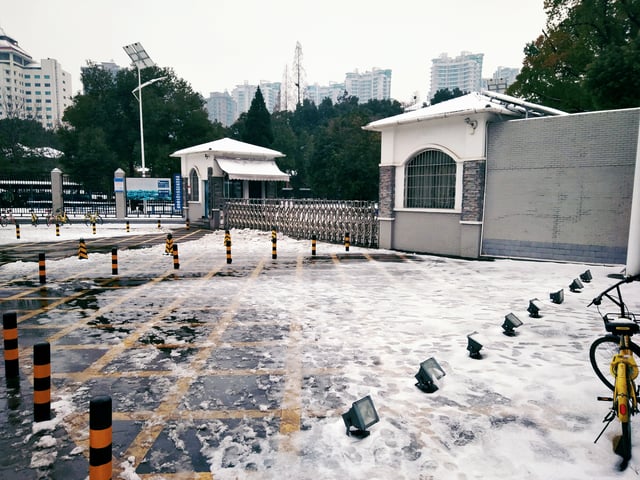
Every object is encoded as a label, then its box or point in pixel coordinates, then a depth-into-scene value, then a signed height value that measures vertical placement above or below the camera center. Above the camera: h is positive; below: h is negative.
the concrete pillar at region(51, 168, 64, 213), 31.41 +0.33
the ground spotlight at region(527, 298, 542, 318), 7.95 -1.90
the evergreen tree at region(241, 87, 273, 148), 48.66 +7.98
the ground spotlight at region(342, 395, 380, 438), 4.11 -2.01
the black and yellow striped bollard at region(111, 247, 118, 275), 12.03 -1.79
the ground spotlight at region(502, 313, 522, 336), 6.98 -1.90
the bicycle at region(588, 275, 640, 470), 3.67 -1.47
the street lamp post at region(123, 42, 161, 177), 33.28 +10.72
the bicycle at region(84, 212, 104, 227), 28.47 -1.52
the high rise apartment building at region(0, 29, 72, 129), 137.25 +37.29
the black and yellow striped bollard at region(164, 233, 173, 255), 13.95 -1.58
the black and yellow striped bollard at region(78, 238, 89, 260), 13.89 -1.77
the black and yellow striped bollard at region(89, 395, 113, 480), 2.96 -1.59
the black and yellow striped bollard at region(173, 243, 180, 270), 12.77 -1.79
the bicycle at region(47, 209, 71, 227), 28.27 -1.44
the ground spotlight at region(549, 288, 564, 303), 8.85 -1.85
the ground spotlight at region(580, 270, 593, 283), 10.84 -1.78
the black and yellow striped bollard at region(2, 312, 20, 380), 5.05 -1.73
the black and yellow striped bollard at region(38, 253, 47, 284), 11.01 -1.85
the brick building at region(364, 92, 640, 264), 12.32 +0.69
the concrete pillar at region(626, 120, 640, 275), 10.35 -0.66
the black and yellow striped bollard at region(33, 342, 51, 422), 4.32 -1.83
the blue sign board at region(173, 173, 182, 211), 29.75 +0.63
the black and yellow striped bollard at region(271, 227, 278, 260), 14.91 -1.59
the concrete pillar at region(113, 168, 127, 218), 30.78 +0.25
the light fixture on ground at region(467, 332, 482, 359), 6.03 -1.96
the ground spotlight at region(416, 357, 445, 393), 5.07 -1.99
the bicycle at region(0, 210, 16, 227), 27.62 -1.55
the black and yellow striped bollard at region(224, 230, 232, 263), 14.16 -1.58
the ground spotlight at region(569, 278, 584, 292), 9.87 -1.81
